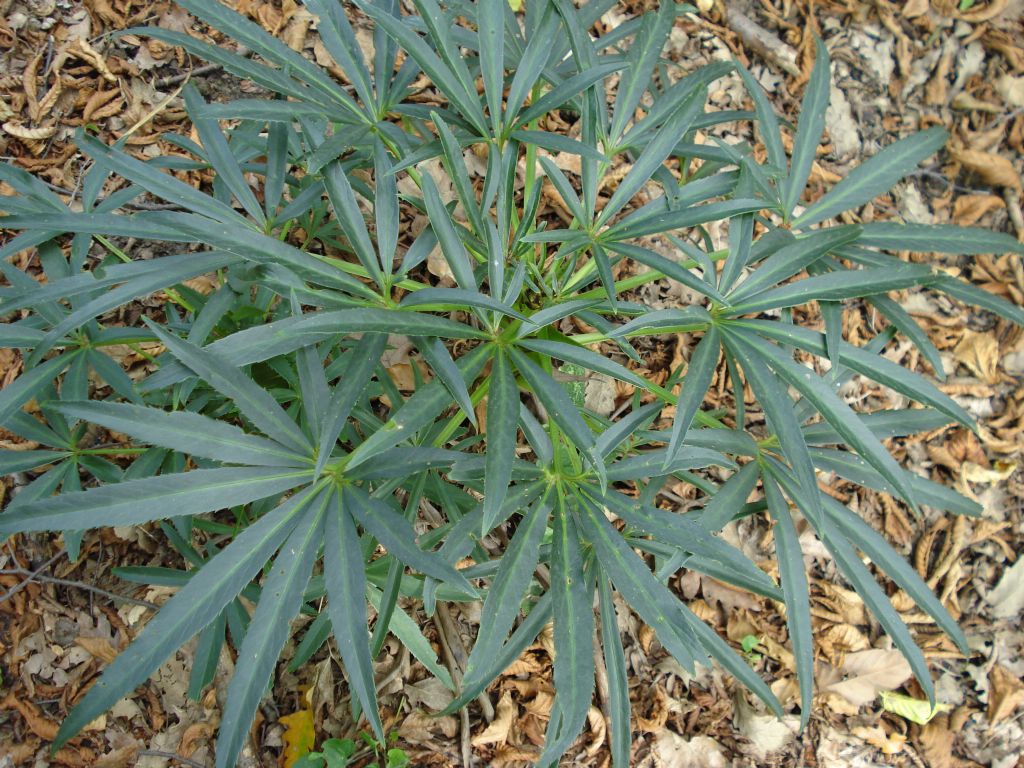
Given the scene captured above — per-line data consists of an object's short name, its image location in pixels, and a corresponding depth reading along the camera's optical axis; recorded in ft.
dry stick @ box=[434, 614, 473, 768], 4.46
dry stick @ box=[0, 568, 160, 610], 4.03
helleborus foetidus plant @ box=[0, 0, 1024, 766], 2.52
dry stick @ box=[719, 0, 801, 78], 6.39
